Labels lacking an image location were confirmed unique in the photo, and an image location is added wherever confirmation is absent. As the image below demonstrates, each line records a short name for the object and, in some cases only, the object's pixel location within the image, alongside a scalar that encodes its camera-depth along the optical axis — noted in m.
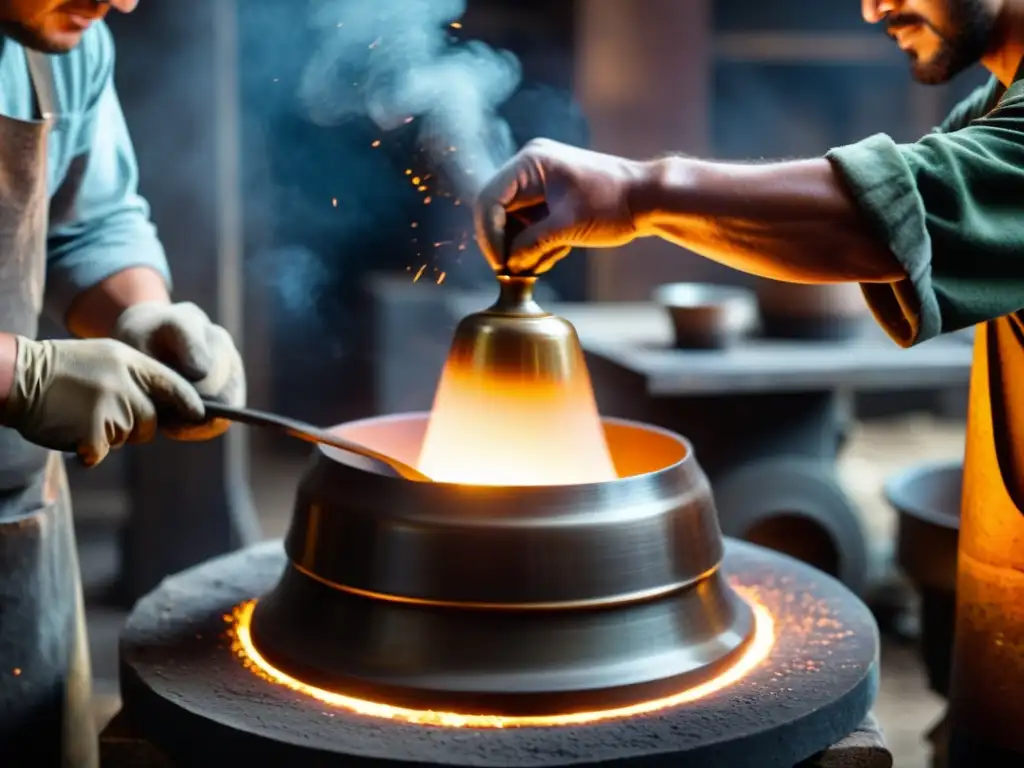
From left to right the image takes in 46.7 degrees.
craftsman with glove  1.97
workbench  4.26
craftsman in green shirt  1.71
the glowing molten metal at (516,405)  2.12
